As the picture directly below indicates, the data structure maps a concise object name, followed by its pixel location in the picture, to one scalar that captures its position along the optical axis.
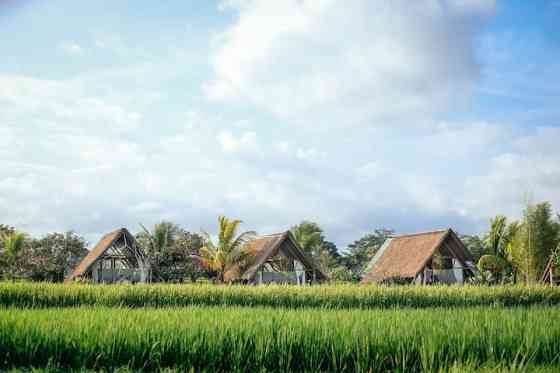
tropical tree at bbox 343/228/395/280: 43.81
